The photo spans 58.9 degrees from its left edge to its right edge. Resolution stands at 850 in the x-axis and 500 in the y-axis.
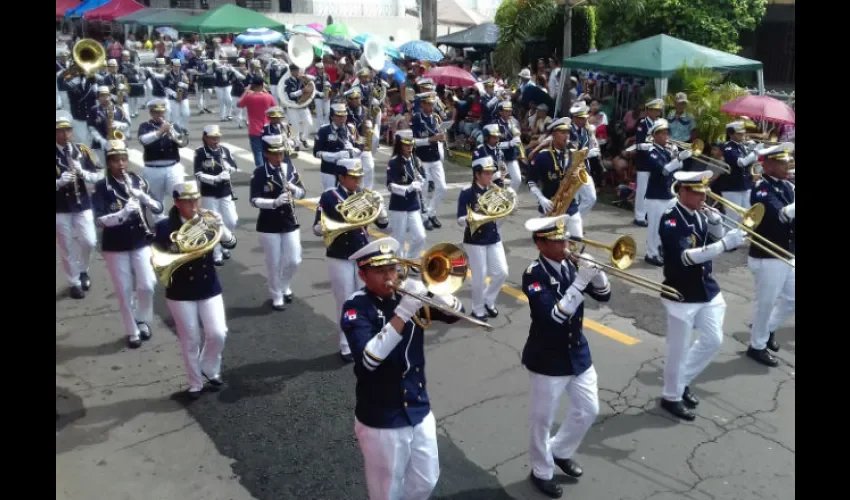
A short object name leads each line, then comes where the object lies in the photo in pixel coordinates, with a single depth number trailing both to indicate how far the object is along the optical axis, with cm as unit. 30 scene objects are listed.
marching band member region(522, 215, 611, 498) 580
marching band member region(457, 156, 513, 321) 912
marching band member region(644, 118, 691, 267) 1158
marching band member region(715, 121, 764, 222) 1191
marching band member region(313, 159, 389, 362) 813
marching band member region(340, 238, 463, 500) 496
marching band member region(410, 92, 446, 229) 1371
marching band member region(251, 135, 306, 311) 942
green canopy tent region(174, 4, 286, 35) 2780
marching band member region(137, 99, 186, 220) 1169
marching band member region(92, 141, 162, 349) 845
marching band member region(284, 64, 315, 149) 1962
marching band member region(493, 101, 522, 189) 1402
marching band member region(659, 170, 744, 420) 711
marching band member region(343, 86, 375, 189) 1423
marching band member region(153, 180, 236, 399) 722
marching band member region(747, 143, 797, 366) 829
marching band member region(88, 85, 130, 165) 1412
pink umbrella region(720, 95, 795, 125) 1306
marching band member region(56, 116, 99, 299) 966
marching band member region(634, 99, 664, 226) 1320
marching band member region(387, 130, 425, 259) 1058
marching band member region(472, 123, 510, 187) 1185
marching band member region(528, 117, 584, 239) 1074
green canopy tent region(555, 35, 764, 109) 1531
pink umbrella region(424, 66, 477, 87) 2064
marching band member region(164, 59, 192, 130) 2127
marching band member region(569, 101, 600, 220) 1228
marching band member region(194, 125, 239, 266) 1080
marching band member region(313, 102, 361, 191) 1266
